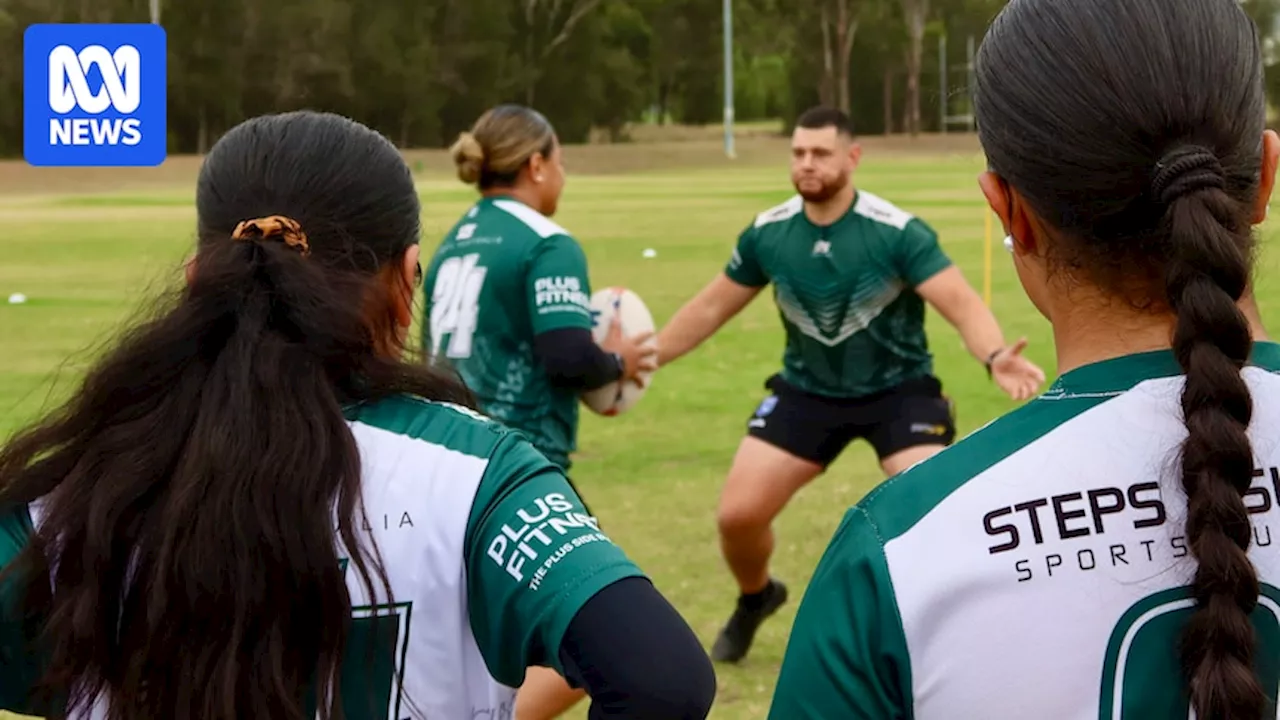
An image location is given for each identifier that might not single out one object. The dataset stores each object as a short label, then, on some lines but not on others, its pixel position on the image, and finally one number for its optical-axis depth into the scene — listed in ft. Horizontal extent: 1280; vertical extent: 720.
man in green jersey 20.58
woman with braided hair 4.98
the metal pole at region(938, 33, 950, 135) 238.48
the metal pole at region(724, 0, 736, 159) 196.13
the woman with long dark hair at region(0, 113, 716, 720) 6.40
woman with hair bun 16.70
